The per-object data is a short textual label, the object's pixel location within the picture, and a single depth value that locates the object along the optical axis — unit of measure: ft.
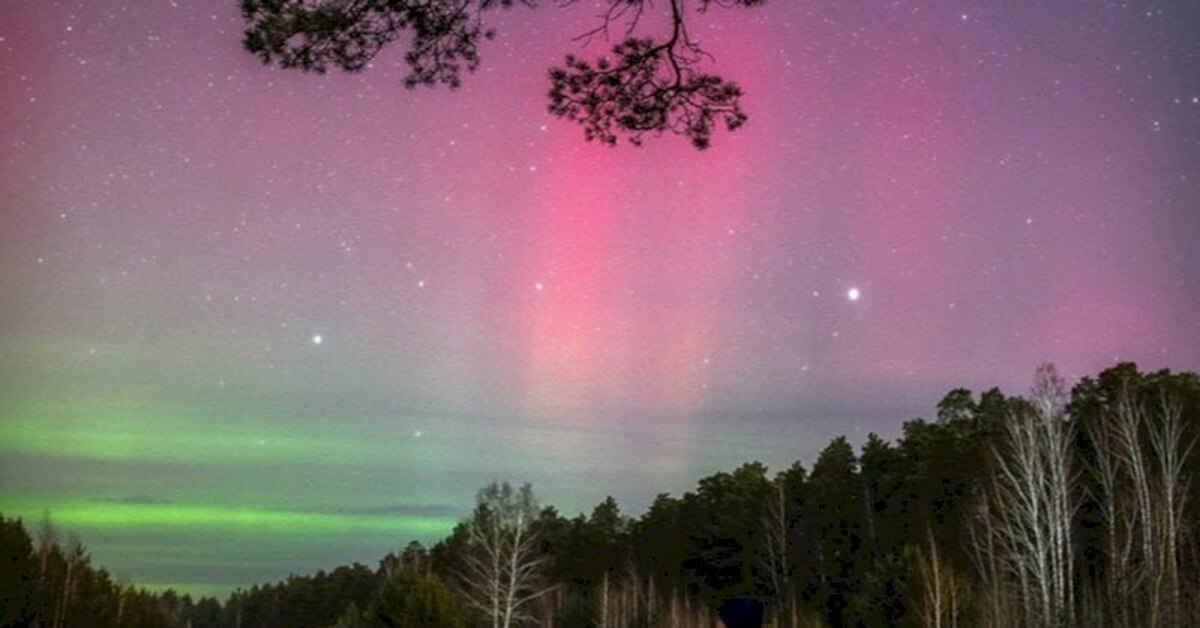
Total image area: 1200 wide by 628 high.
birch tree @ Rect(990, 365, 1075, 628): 99.86
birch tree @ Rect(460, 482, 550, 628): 156.25
